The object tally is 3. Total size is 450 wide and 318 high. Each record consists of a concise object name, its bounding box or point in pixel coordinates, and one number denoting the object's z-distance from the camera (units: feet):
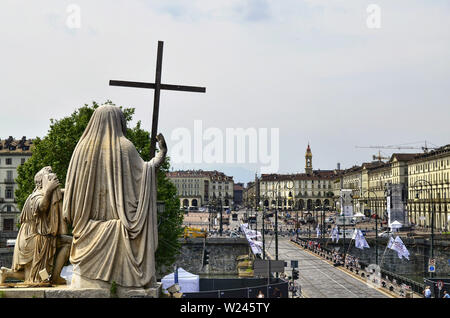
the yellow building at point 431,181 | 387.14
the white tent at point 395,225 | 312.38
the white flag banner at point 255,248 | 172.84
